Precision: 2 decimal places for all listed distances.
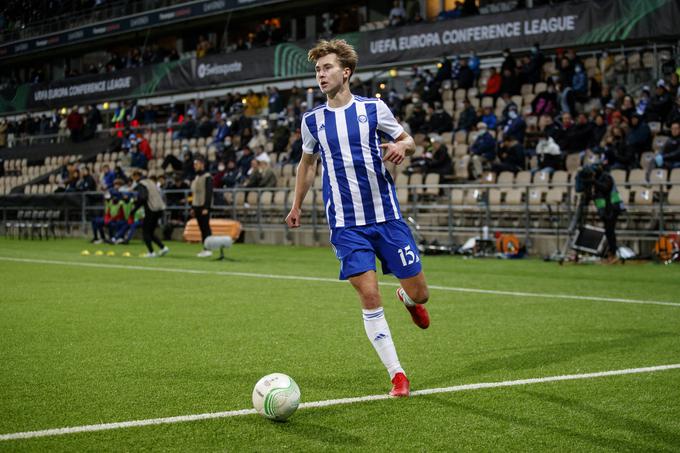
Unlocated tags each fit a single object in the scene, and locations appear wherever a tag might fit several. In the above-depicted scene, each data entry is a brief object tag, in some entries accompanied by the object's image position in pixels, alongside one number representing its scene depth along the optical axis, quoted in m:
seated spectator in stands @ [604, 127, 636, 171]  19.72
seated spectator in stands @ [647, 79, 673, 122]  20.75
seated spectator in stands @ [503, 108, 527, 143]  22.44
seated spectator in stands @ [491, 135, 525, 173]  21.70
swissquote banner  24.39
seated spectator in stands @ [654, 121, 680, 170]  18.78
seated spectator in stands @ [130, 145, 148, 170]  33.78
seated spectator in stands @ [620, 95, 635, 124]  20.70
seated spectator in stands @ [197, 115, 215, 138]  33.75
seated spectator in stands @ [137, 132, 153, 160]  34.46
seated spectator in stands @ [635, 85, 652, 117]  21.14
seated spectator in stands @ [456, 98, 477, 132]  24.36
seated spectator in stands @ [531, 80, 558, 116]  23.12
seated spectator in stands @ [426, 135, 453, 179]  22.80
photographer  17.19
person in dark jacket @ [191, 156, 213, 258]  20.67
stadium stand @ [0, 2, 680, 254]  19.91
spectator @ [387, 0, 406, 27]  31.79
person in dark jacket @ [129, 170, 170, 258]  20.77
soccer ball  5.09
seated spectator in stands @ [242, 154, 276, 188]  26.14
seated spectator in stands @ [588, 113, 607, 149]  20.94
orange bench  25.67
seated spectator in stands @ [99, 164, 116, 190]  31.72
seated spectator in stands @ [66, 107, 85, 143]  41.78
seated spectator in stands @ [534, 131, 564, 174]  21.02
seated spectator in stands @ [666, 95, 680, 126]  19.71
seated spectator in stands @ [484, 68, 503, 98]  25.25
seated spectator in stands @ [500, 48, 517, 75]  25.09
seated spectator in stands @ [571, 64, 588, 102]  23.12
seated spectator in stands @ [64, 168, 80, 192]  32.82
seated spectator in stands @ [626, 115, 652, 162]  19.88
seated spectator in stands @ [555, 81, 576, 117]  22.64
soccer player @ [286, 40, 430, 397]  6.00
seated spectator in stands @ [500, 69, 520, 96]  24.97
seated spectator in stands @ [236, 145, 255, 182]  28.19
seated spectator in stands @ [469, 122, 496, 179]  22.56
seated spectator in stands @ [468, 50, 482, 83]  26.66
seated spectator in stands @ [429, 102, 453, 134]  24.80
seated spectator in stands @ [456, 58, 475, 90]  26.42
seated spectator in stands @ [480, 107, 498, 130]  23.81
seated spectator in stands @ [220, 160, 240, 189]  28.16
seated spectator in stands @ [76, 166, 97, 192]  31.69
